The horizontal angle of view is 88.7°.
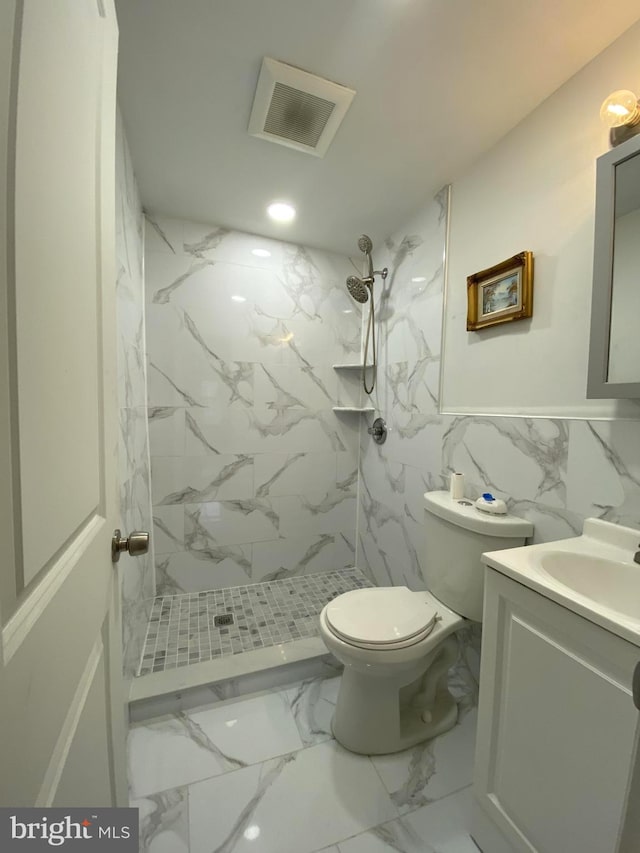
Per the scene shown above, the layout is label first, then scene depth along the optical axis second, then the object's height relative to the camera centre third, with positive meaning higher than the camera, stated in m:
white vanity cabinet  0.59 -0.67
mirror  0.87 +0.36
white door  0.30 +0.00
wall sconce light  0.86 +0.79
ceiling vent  1.03 +1.03
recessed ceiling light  1.68 +1.03
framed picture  1.16 +0.44
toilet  1.06 -0.75
